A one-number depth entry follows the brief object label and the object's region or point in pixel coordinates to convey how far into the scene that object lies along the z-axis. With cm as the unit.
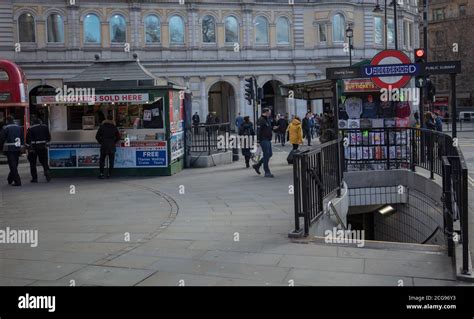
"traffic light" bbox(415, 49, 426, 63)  1489
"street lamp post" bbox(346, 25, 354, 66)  3850
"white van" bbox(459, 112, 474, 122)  5413
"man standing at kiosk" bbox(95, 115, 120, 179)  1606
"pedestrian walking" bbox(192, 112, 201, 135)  4238
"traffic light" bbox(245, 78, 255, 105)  2531
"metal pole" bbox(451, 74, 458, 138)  1027
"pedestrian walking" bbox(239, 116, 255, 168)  1953
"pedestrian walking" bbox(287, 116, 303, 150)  1877
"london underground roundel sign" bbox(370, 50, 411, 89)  1064
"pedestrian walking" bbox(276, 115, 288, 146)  3091
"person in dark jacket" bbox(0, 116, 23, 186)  1560
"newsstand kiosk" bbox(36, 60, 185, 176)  1675
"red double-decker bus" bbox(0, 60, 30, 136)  2450
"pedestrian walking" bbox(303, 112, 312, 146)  3019
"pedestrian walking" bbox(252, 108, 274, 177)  1595
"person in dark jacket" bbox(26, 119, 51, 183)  1630
